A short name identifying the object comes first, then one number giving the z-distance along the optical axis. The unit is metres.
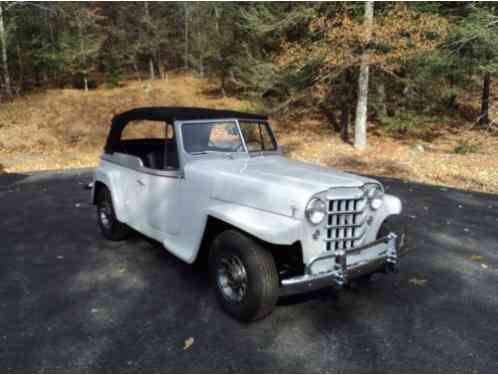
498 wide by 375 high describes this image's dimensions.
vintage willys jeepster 3.07
